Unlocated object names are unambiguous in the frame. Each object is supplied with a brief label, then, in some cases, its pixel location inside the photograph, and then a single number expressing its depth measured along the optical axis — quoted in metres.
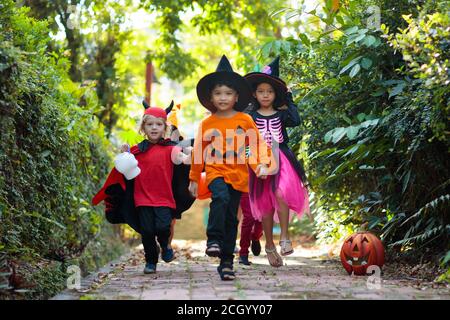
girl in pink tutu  7.71
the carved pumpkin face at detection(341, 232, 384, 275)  6.80
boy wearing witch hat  6.34
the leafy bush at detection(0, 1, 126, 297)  5.53
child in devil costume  7.28
